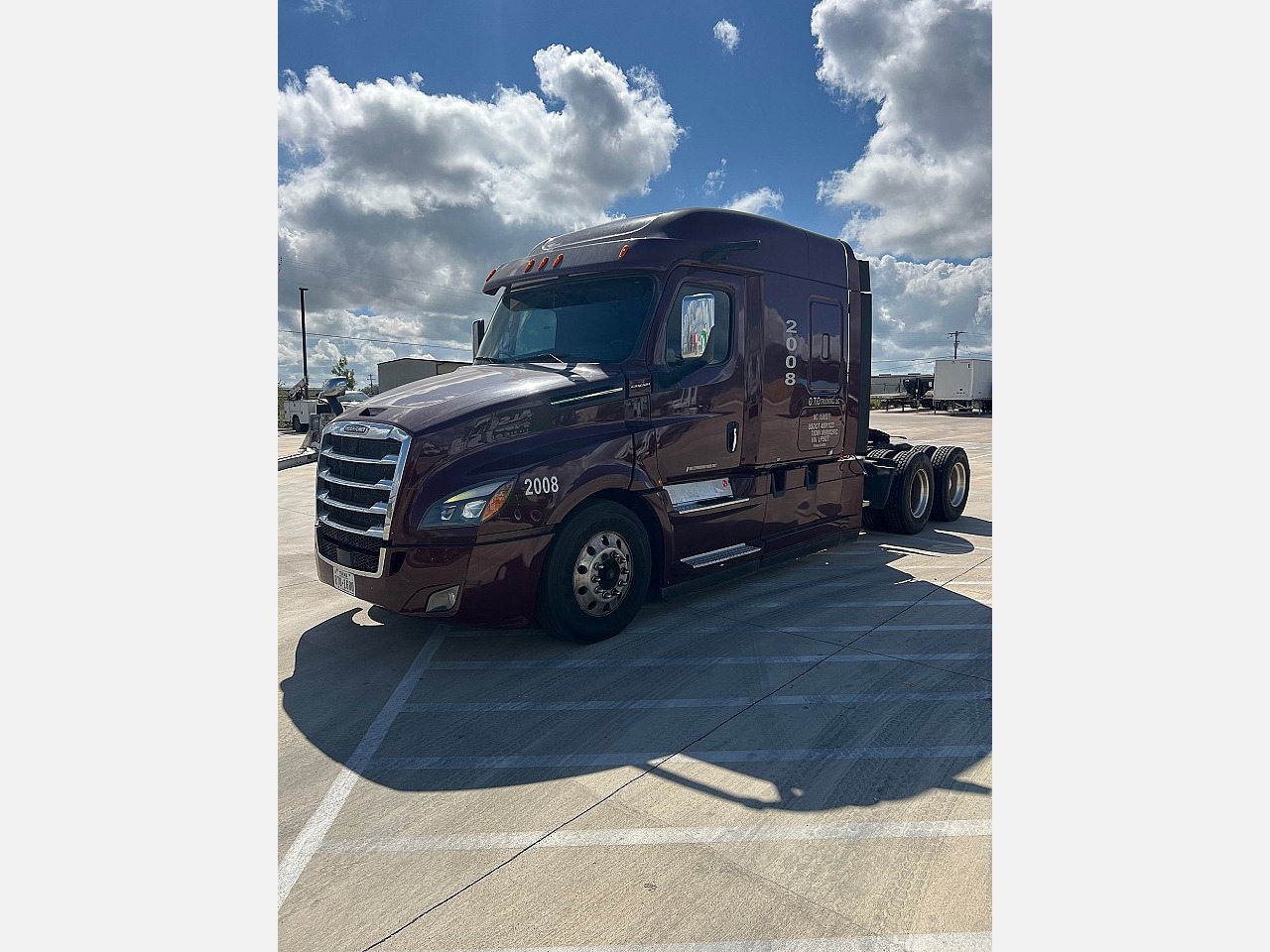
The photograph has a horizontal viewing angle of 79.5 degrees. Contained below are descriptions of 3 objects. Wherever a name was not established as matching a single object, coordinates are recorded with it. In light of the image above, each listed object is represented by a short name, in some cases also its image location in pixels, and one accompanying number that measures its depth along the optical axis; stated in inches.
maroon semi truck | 181.3
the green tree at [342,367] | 2843.5
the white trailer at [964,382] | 1694.1
